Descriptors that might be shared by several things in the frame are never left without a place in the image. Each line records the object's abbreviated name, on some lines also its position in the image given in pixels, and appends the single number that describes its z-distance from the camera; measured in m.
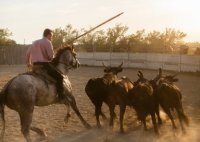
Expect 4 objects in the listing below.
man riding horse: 10.34
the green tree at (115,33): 51.43
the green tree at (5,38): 60.80
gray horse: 9.27
